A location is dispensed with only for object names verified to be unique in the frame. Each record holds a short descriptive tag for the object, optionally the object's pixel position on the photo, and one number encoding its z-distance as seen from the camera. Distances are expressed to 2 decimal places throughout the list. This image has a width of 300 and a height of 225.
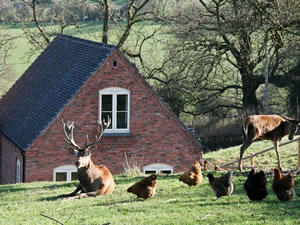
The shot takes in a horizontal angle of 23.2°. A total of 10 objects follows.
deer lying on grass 17.47
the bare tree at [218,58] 42.62
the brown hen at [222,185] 15.08
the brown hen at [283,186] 14.41
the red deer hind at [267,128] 20.80
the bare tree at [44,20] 45.16
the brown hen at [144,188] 15.65
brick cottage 28.23
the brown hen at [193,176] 17.47
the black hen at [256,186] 14.61
